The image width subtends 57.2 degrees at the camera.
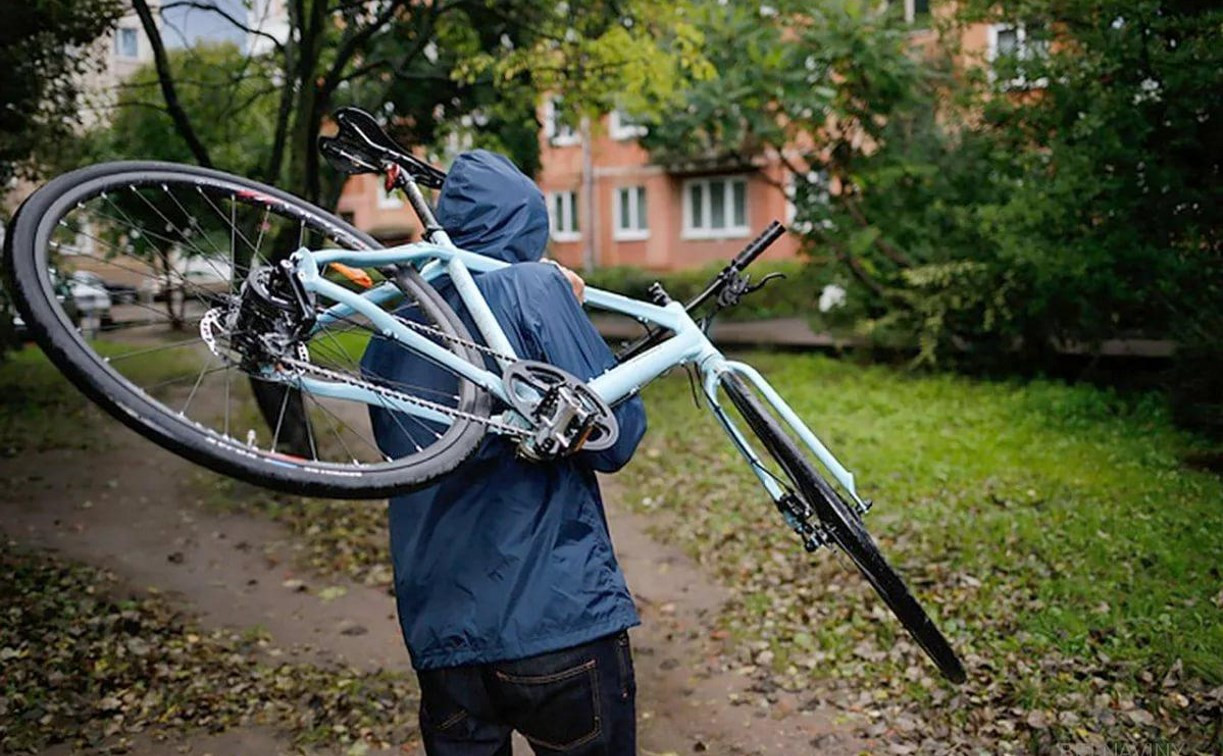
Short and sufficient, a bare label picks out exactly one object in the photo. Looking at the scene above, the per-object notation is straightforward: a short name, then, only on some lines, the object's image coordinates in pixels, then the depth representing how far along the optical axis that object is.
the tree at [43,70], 7.22
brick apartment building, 34.06
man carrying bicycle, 2.72
